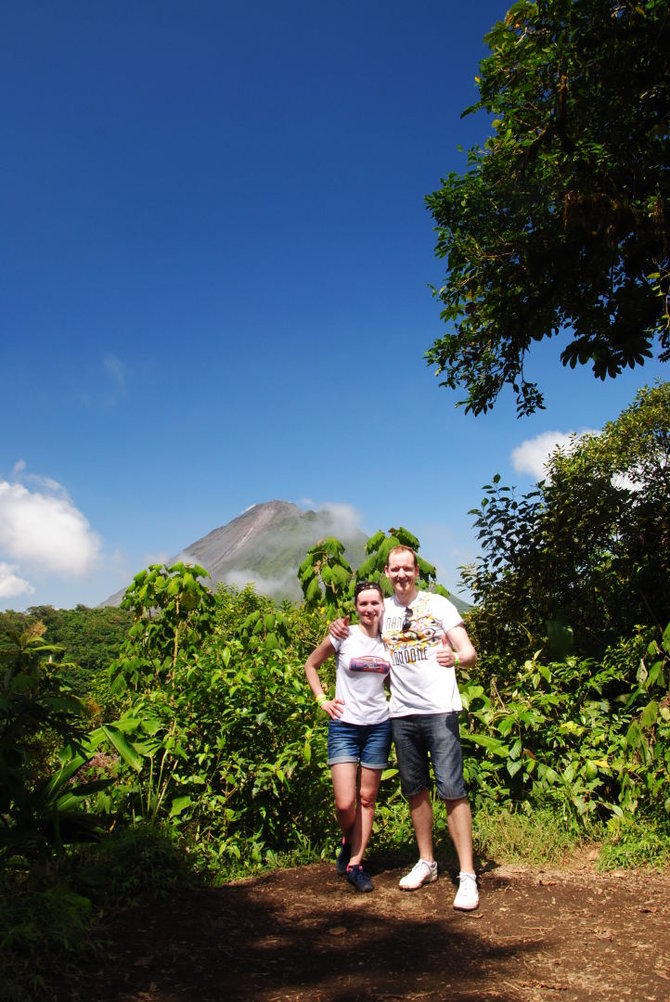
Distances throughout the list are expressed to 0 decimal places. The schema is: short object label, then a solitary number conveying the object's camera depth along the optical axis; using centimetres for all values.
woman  416
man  397
